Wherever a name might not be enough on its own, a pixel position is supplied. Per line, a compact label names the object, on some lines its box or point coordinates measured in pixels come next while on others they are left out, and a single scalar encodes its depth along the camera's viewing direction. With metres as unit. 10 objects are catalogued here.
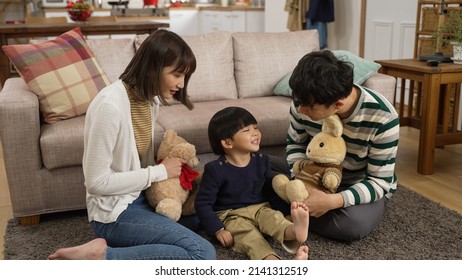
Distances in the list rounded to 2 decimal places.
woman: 1.55
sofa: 2.17
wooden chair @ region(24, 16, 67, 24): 4.61
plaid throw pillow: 2.35
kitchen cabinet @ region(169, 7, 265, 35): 6.72
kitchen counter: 6.67
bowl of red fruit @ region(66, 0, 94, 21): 4.19
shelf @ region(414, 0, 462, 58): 3.62
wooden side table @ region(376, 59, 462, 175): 2.82
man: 1.65
